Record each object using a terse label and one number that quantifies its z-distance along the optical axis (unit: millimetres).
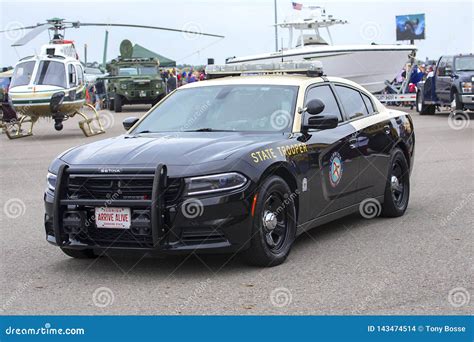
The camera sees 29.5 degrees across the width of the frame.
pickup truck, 26766
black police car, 6637
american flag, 40156
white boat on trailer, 34406
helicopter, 24859
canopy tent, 58759
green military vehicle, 39375
